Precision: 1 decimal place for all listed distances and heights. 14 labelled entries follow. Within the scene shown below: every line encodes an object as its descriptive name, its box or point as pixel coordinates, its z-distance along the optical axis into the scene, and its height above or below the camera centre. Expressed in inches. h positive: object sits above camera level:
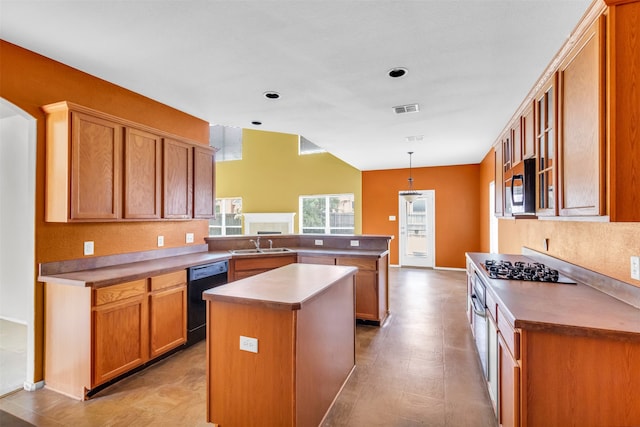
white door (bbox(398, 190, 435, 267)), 291.7 -13.9
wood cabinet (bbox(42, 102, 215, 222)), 92.4 +16.7
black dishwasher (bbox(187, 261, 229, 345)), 122.1 -31.2
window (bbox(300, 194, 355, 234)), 322.0 +3.0
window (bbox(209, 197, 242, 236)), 368.2 +1.2
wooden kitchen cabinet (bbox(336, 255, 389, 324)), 145.1 -33.3
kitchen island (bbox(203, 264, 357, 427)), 66.7 -31.2
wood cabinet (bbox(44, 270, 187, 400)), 88.4 -35.0
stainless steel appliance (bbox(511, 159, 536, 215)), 93.6 +8.3
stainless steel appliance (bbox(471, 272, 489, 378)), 92.2 -33.7
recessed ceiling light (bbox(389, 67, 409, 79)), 99.4 +47.5
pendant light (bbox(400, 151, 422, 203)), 239.6 +16.6
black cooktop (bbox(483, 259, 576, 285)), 88.9 -17.6
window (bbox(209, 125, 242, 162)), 372.5 +93.6
